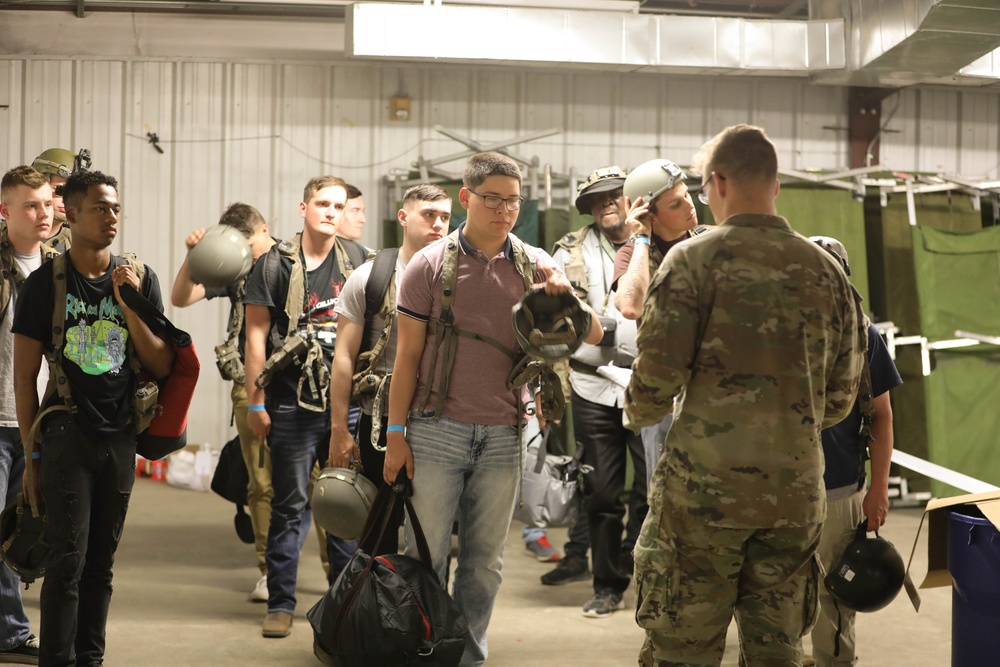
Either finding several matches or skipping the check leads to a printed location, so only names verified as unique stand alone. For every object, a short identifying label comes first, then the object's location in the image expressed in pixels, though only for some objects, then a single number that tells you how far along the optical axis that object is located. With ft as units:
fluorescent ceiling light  25.03
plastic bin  10.48
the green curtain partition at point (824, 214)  23.34
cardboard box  10.53
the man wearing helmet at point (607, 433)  14.87
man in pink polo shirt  10.39
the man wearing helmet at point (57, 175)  13.94
